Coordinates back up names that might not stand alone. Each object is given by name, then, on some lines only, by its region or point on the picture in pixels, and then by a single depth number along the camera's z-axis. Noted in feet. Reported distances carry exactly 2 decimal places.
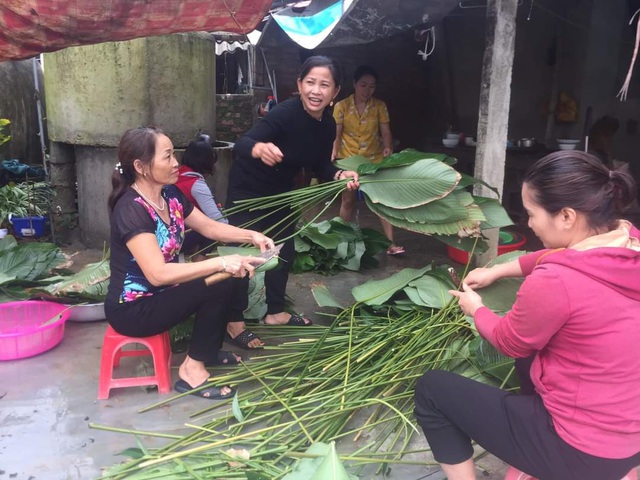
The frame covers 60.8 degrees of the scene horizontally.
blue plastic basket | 15.93
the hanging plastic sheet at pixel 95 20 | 7.25
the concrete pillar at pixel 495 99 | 12.39
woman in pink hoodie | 4.44
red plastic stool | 7.96
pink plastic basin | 9.09
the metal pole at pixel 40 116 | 15.93
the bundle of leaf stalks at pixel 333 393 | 6.10
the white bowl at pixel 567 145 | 18.90
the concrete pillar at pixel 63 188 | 16.38
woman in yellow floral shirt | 15.49
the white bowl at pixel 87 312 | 10.69
